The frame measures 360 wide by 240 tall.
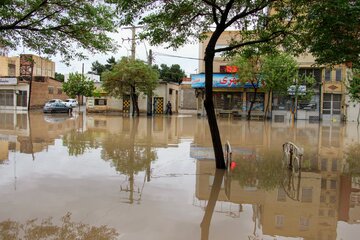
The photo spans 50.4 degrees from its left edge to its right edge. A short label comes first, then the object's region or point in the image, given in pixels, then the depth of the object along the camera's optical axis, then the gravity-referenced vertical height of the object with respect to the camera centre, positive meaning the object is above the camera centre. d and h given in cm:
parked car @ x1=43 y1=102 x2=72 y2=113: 4278 -64
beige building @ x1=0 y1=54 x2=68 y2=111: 4862 +143
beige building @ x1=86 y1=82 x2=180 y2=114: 4556 +17
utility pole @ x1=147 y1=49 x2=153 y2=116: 4053 +51
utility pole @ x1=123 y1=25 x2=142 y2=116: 3980 +136
